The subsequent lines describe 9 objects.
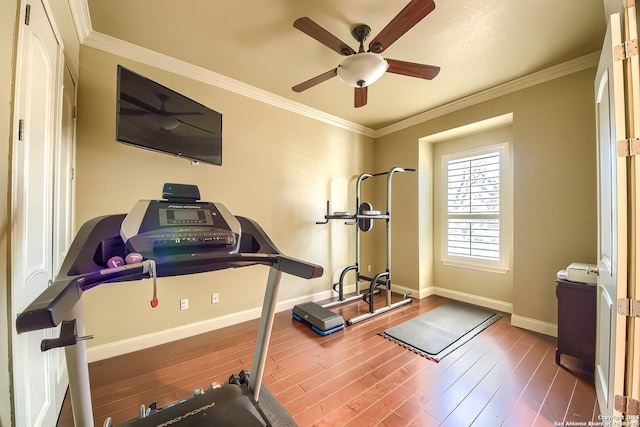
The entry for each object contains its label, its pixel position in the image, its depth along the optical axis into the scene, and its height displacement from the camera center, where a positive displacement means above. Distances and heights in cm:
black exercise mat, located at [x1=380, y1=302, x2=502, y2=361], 241 -128
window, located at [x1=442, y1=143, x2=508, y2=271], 344 +10
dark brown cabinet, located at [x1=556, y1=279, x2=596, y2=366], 200 -87
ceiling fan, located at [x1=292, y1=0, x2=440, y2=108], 156 +124
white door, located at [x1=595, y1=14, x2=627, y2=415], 126 -6
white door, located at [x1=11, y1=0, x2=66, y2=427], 106 +8
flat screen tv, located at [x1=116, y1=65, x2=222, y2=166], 167 +74
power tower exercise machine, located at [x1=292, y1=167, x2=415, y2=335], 277 -114
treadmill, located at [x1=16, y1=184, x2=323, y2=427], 77 -20
